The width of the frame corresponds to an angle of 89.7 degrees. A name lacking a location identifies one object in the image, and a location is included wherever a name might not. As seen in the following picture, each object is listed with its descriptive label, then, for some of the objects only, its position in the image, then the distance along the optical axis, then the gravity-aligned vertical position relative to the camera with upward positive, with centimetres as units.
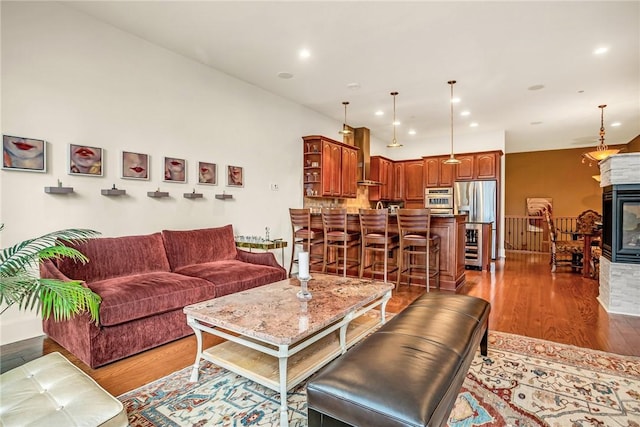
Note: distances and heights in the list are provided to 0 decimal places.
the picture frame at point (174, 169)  378 +51
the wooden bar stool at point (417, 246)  424 -48
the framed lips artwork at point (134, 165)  339 +50
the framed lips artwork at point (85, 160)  300 +49
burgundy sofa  231 -62
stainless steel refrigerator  721 +24
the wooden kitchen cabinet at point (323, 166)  588 +85
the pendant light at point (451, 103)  474 +189
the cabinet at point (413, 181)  844 +81
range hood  734 +133
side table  403 -42
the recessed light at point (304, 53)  383 +192
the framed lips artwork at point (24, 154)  263 +49
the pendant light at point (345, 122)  547 +194
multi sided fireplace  343 -13
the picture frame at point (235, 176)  454 +51
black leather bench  112 -65
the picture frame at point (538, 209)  977 +8
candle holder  229 -58
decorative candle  230 -38
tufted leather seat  118 -76
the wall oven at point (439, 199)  778 +31
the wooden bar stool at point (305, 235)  502 -38
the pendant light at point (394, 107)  517 +191
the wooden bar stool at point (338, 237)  483 -39
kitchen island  447 -52
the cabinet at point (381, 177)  791 +88
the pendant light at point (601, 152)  556 +104
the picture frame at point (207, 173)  417 +51
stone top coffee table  172 -65
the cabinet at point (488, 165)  726 +107
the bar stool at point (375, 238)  446 -37
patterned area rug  168 -108
